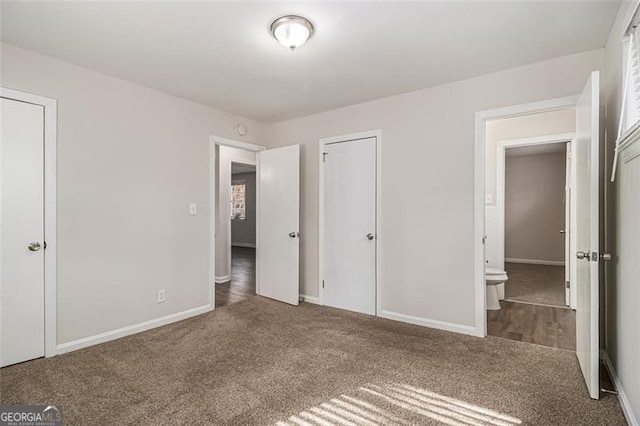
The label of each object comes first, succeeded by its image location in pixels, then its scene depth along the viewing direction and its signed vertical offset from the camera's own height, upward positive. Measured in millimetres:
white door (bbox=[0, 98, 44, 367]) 2410 -160
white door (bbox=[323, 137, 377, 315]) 3717 -153
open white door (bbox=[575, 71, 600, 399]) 1944 -131
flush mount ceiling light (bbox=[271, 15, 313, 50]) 2086 +1198
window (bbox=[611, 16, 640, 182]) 1702 +681
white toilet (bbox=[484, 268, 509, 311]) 3807 -906
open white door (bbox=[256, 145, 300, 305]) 4105 -159
